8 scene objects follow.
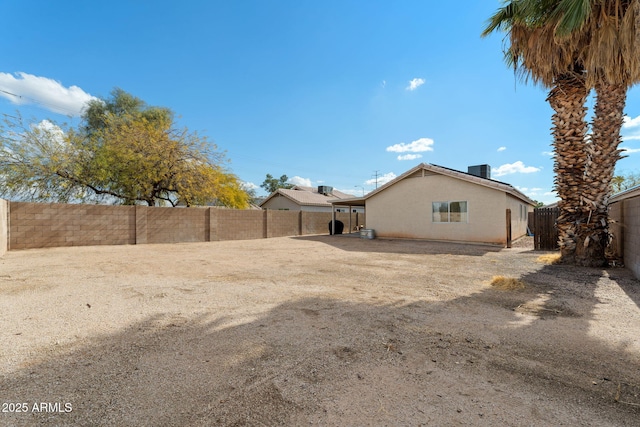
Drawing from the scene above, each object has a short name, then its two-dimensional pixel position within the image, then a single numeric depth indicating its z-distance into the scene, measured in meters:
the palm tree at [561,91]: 7.50
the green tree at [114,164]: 13.84
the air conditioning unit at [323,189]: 36.94
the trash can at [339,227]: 21.48
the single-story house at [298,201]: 30.05
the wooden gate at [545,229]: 11.19
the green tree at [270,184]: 62.94
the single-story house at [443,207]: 13.12
